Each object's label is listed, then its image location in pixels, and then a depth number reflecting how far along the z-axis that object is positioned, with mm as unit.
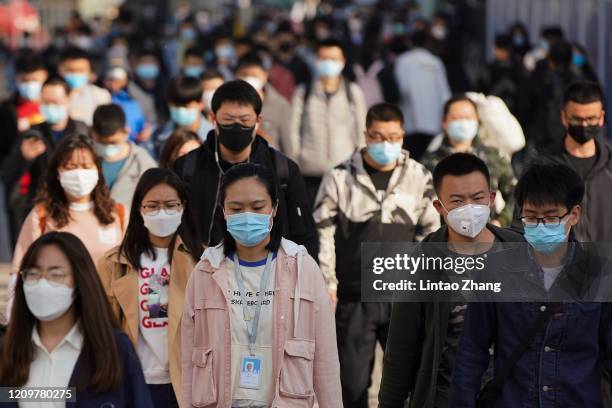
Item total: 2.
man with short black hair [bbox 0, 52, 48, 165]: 18967
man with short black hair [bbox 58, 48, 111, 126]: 17984
